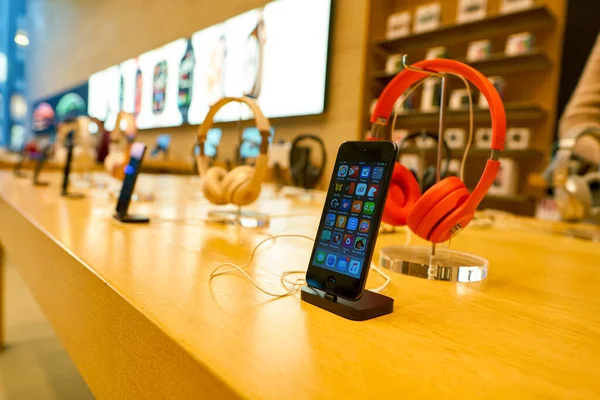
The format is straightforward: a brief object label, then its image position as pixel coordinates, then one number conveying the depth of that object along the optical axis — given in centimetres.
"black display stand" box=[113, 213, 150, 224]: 80
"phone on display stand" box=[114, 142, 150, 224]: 82
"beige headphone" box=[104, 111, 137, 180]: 132
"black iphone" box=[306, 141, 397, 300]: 36
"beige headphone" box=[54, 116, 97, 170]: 173
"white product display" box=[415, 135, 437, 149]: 254
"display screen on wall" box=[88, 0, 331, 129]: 317
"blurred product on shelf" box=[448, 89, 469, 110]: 234
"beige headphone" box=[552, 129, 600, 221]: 106
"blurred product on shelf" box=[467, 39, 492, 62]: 230
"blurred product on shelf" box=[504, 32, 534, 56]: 216
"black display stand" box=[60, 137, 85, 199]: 123
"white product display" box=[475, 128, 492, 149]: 233
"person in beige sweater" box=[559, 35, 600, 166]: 147
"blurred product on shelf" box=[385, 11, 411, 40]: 263
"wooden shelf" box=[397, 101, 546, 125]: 219
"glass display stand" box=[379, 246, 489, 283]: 50
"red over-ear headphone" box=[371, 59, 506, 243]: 47
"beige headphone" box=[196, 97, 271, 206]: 80
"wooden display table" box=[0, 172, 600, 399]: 24
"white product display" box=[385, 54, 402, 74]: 262
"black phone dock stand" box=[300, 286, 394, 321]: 35
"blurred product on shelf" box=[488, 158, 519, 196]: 227
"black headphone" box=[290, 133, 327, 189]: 185
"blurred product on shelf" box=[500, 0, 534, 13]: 210
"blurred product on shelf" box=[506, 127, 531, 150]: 222
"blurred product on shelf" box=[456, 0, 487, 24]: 232
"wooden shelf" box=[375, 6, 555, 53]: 217
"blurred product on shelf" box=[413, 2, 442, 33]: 251
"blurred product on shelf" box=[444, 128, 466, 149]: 243
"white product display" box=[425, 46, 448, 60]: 243
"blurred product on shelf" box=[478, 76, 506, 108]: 225
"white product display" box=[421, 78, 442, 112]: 242
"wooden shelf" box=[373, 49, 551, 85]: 218
